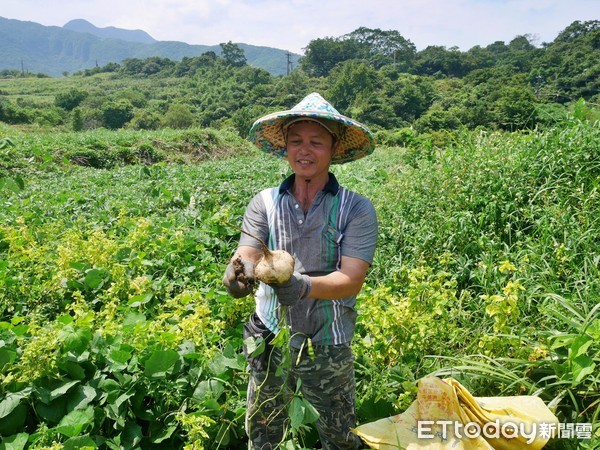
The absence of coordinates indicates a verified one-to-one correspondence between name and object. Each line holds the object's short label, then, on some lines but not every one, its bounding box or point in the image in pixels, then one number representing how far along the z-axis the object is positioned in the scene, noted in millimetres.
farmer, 1636
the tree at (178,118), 38219
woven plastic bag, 1720
